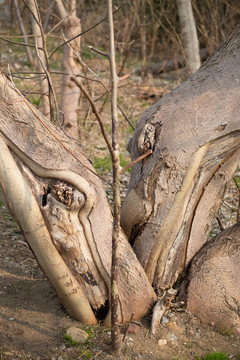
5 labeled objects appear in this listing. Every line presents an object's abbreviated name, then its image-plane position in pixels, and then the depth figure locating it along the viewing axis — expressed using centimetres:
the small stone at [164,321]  282
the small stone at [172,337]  274
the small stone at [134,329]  276
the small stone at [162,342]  271
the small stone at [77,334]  264
